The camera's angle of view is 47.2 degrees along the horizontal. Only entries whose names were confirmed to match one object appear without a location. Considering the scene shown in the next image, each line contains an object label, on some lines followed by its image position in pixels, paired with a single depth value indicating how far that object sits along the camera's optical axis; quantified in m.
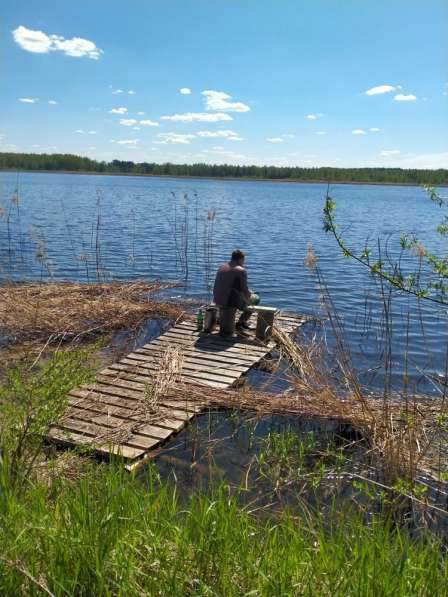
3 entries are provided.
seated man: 9.00
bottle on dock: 9.85
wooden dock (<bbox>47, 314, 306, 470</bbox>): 5.64
